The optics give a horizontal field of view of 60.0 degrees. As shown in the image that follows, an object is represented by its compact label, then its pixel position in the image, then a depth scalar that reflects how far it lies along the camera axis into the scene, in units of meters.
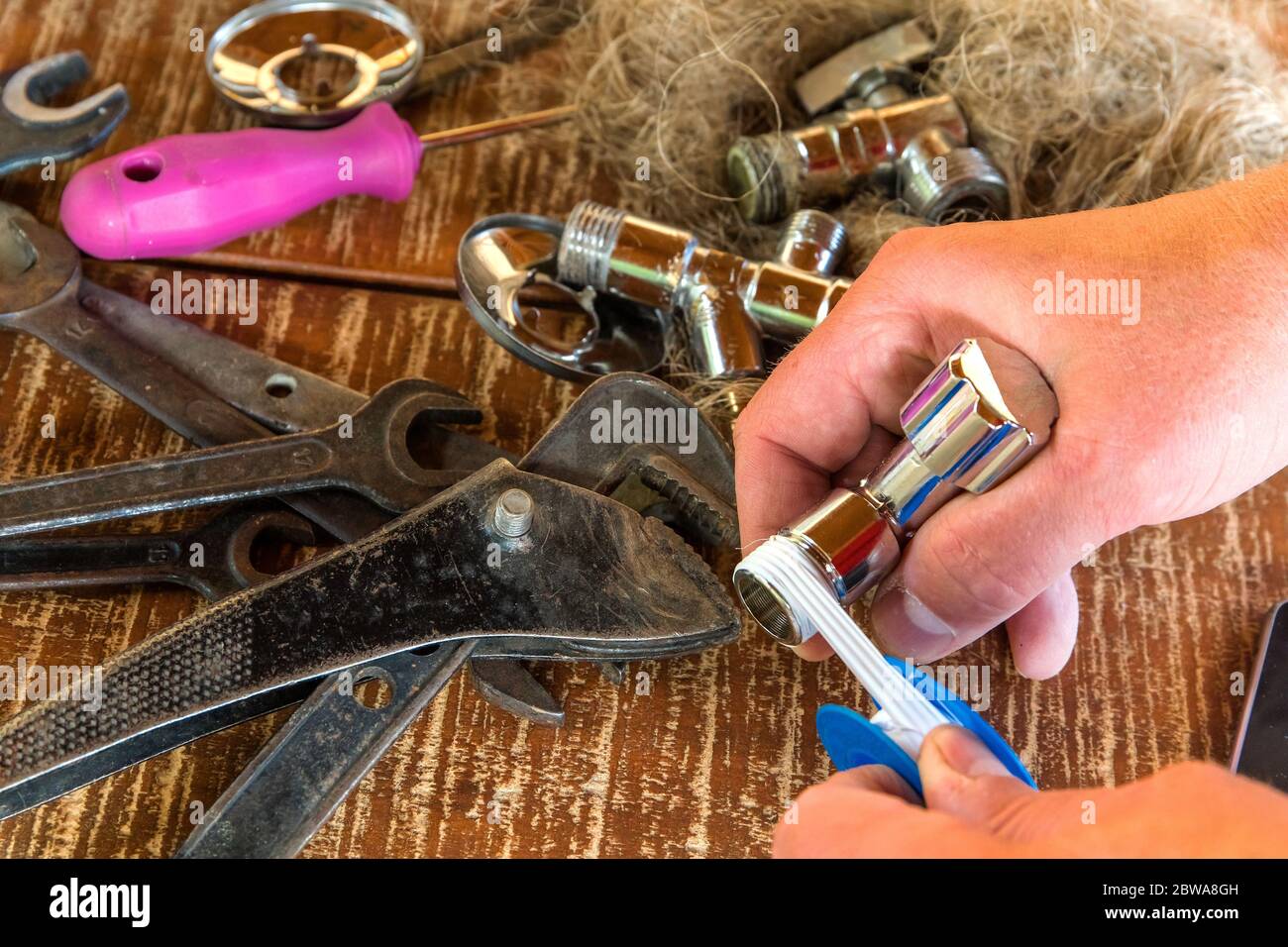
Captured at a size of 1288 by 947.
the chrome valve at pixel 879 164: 0.31
